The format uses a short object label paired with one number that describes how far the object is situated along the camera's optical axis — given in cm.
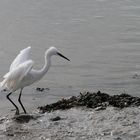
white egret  1911
